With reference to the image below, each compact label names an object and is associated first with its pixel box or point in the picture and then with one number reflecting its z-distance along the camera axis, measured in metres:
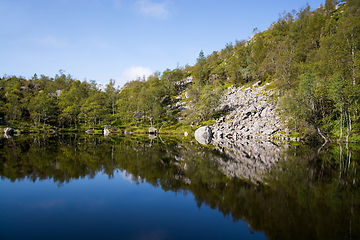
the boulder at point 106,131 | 85.31
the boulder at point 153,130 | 87.26
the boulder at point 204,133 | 67.31
